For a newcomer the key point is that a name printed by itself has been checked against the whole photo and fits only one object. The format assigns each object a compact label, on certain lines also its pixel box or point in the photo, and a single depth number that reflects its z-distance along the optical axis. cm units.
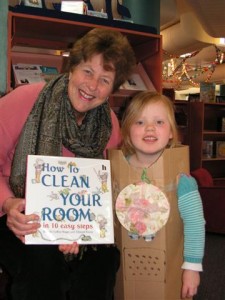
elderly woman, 122
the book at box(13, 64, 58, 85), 238
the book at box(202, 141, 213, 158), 549
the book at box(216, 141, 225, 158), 564
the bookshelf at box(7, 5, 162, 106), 223
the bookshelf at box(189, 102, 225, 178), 532
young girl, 138
